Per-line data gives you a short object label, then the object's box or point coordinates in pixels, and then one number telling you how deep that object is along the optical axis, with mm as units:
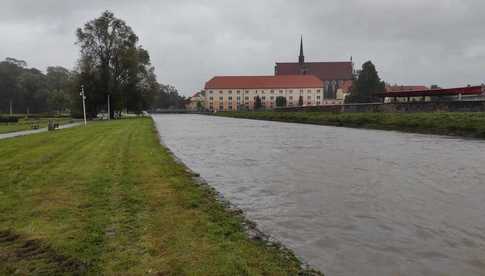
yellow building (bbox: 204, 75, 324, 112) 148250
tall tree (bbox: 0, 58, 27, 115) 117375
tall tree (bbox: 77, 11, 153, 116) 61156
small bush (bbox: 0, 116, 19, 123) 45531
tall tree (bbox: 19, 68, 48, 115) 114375
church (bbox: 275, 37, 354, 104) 160250
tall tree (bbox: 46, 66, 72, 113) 102750
